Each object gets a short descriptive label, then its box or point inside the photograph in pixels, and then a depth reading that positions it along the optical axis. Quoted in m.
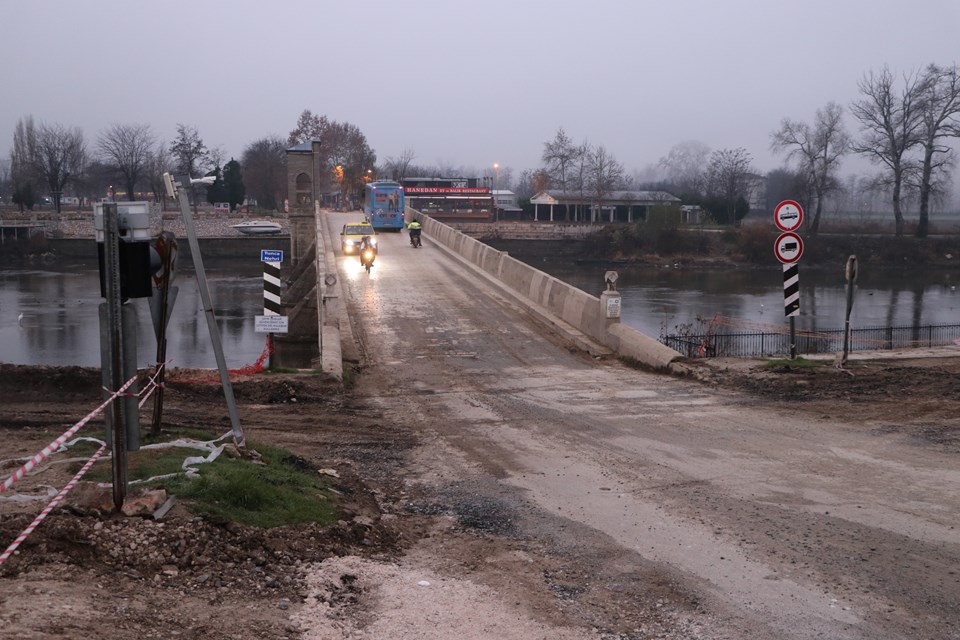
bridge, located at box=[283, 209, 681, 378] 18.80
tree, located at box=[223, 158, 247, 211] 109.06
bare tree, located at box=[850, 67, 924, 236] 85.88
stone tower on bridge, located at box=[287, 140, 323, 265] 57.28
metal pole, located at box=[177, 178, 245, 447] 8.51
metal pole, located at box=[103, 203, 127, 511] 6.10
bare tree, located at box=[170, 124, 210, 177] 108.44
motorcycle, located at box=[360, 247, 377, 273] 33.09
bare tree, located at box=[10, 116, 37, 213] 102.00
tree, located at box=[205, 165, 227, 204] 109.50
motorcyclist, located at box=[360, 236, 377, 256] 33.47
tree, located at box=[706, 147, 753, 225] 106.19
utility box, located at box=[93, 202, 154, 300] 6.26
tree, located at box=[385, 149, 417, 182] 145.93
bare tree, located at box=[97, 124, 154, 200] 111.31
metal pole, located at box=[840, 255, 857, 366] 15.34
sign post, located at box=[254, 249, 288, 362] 15.67
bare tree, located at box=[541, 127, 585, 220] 123.25
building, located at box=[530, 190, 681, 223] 111.81
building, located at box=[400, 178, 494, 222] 89.19
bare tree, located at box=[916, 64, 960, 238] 84.81
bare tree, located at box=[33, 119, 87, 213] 106.53
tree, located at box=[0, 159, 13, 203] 140.71
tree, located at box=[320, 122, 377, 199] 113.31
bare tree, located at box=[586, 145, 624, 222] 110.75
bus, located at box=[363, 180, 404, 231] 57.62
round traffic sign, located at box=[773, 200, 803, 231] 16.56
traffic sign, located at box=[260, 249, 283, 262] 16.10
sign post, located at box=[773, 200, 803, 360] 16.44
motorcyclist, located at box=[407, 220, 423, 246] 44.50
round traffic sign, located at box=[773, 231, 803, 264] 16.41
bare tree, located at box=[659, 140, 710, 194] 144.00
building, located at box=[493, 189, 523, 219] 121.25
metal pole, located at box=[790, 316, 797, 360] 16.55
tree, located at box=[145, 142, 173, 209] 117.88
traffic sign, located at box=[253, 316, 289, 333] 15.63
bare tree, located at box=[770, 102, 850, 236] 97.89
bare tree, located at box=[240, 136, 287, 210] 121.88
